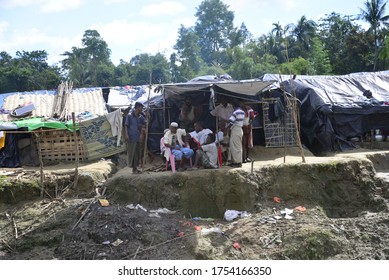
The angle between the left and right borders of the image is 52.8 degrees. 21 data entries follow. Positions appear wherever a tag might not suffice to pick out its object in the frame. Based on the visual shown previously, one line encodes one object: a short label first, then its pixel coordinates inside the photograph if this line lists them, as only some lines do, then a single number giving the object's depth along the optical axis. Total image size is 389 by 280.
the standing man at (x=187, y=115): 10.58
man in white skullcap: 8.83
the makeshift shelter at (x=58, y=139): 10.86
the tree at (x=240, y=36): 44.38
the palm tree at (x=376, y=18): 26.69
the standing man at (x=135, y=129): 9.20
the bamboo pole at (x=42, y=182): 8.90
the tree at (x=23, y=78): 30.81
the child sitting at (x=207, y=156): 8.81
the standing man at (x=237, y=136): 8.95
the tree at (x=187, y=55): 38.13
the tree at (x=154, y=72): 35.88
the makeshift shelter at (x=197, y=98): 9.61
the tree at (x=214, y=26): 55.53
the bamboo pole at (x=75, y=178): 8.89
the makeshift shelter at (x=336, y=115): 11.44
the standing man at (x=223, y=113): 9.95
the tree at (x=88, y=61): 35.81
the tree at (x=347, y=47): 26.23
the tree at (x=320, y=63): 25.97
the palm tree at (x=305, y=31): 31.09
